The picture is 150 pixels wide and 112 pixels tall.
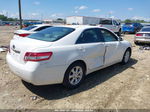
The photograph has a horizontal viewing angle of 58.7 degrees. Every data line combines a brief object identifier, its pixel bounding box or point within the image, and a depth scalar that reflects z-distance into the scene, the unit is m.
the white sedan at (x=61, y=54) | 2.72
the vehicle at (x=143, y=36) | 8.96
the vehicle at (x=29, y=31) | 7.80
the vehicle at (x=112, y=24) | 16.15
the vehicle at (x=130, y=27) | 18.09
